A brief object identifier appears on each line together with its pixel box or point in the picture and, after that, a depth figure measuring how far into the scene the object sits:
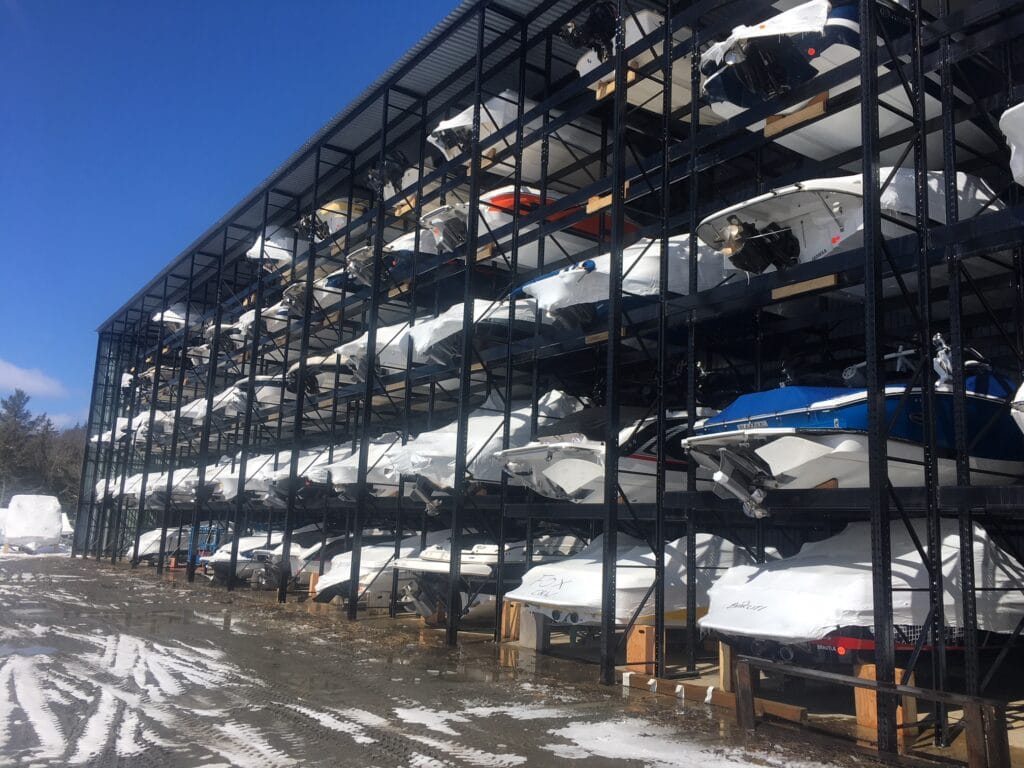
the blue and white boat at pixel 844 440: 7.06
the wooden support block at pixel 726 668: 7.46
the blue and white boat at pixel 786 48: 7.87
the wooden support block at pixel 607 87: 10.40
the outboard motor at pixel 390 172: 14.83
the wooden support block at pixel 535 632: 10.40
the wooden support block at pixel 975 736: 4.80
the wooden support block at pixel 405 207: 16.09
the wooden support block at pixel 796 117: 7.98
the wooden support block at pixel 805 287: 7.61
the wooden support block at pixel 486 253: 13.05
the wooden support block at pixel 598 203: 10.28
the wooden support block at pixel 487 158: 13.43
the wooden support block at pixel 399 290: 16.05
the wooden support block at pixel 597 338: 10.03
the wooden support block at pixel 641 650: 8.72
